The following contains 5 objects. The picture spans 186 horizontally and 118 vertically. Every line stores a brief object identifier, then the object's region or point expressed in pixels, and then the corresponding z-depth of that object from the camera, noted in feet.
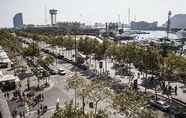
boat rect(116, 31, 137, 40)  528.87
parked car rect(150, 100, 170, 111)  108.99
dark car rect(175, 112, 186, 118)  100.92
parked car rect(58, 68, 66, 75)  185.47
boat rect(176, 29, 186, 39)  542.16
